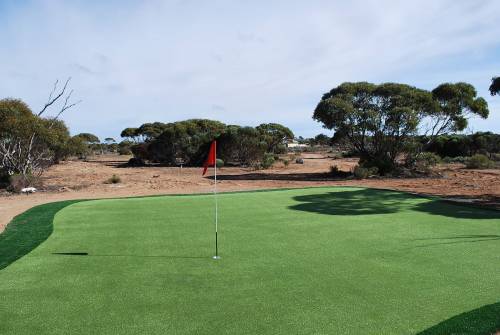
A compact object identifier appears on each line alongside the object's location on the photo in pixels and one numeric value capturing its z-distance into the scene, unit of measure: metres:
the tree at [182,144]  36.97
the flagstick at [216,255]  5.95
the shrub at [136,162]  38.24
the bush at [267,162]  31.08
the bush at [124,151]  62.38
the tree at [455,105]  22.61
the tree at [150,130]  48.59
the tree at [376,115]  22.47
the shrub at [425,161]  24.19
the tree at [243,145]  34.50
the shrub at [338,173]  24.20
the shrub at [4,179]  18.38
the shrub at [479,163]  27.02
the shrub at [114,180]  21.05
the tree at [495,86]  12.74
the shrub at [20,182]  17.20
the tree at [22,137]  18.19
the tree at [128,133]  60.95
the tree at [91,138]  78.56
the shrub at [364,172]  21.75
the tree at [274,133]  38.22
